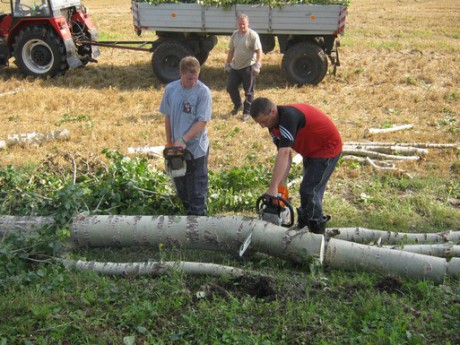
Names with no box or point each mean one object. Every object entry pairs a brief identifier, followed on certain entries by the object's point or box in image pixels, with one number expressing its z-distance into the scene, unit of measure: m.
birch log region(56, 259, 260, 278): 4.40
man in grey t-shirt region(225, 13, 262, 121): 9.11
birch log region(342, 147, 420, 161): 7.45
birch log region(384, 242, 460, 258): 4.67
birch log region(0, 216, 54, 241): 5.03
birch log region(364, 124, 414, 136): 8.48
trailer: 10.79
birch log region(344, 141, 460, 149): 7.80
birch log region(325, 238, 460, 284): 4.33
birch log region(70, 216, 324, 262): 4.50
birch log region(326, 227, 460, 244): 5.04
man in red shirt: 4.56
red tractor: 11.43
